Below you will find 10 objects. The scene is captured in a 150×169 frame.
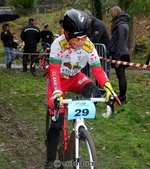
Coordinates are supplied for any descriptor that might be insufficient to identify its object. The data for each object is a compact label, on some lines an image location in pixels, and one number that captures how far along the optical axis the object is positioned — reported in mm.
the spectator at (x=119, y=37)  9297
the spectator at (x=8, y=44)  18406
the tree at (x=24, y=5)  40344
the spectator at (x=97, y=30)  10031
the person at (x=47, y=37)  19422
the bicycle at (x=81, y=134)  4297
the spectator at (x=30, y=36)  16875
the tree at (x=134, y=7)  19302
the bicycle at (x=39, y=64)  15280
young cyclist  4645
